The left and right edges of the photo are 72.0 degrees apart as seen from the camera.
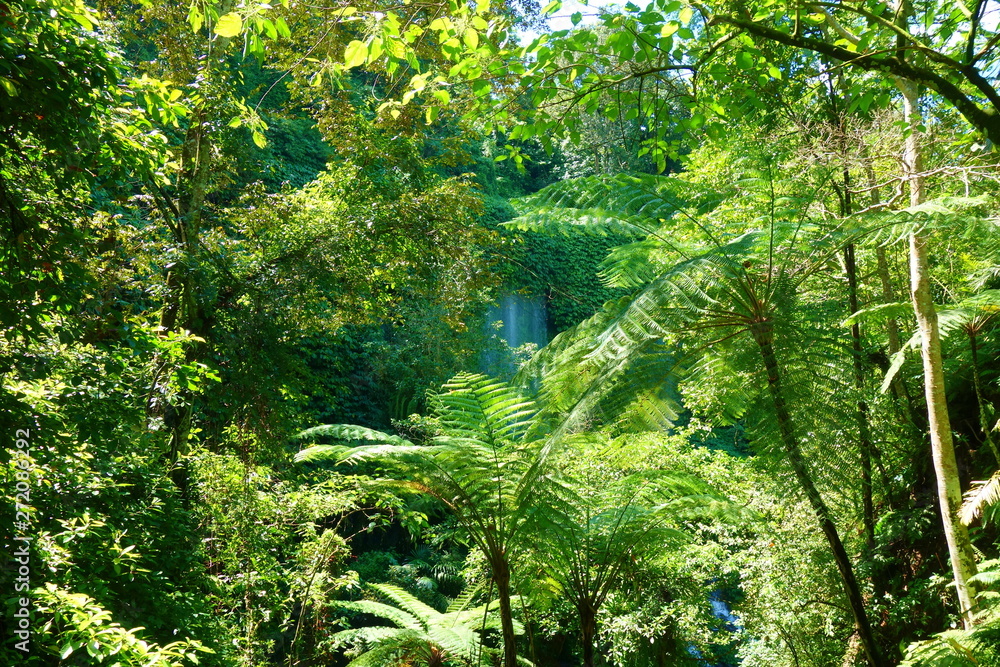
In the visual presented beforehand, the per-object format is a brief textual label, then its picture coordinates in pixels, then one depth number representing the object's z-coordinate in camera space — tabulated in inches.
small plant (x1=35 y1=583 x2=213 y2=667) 78.5
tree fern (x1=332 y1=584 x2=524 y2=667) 184.4
